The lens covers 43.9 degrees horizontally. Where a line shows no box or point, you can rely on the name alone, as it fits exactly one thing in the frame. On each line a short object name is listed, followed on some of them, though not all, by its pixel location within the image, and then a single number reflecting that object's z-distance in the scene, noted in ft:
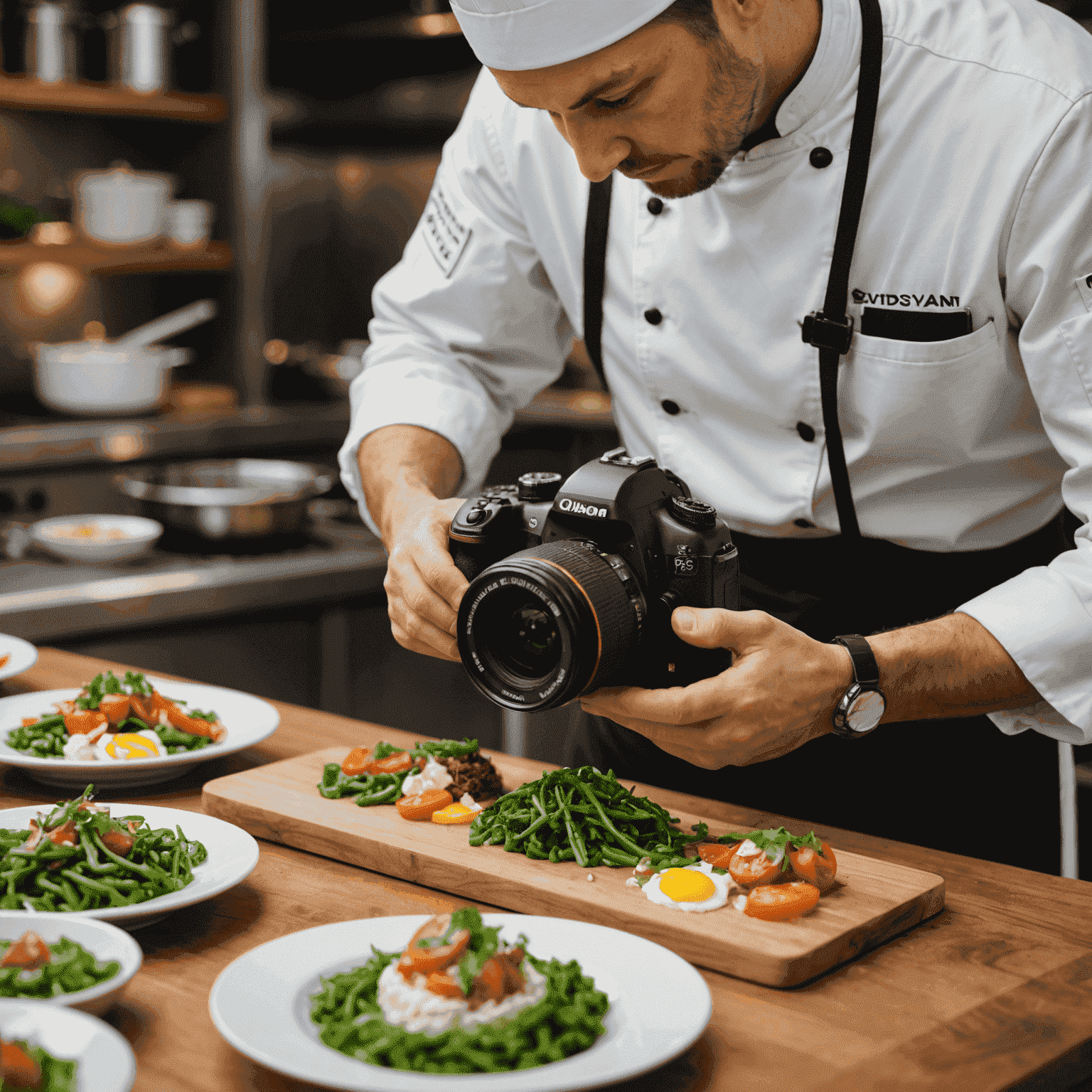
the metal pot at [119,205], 11.01
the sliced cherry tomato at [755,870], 3.45
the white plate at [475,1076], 2.51
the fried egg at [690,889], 3.40
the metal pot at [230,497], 9.16
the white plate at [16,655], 5.06
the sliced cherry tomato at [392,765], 4.27
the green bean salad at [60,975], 2.69
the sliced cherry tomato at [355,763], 4.30
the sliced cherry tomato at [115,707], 4.45
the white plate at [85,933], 2.86
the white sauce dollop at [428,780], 4.12
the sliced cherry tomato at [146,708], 4.52
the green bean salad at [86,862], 3.18
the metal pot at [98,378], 10.71
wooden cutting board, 3.20
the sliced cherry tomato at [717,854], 3.63
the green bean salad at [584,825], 3.72
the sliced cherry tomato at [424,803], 3.98
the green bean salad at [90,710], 4.36
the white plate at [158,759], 4.20
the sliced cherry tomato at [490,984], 2.68
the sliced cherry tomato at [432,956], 2.72
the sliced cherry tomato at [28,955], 2.75
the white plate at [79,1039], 2.36
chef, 3.99
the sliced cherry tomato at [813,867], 3.48
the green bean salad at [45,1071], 2.29
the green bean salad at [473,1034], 2.57
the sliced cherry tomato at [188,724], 4.55
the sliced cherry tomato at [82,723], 4.41
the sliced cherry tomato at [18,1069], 2.29
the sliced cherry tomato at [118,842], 3.34
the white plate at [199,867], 3.14
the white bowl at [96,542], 8.67
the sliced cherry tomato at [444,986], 2.68
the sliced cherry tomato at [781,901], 3.33
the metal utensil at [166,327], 11.05
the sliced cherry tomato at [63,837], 3.33
